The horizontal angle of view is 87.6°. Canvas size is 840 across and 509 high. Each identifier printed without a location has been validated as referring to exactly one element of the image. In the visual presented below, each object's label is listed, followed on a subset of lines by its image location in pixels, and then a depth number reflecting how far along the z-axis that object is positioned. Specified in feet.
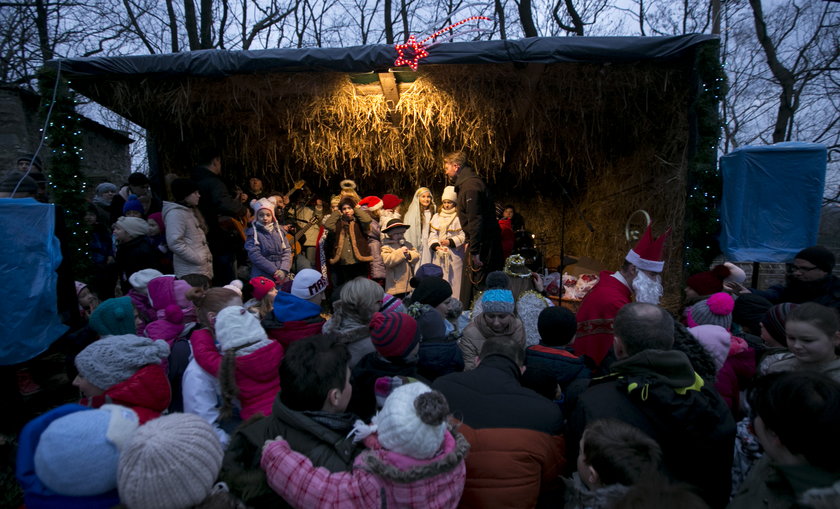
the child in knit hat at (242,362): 7.15
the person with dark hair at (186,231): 15.33
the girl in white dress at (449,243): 21.44
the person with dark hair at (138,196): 17.49
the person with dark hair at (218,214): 17.67
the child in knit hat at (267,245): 19.11
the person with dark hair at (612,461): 4.49
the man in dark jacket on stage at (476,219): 19.35
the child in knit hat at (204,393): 7.29
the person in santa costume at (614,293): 10.98
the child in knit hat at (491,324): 9.50
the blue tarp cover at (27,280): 10.80
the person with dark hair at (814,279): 12.33
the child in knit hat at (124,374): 6.30
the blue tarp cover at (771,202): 15.40
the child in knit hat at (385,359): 7.02
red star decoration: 15.51
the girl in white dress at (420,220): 22.61
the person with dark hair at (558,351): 8.03
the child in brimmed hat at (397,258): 21.33
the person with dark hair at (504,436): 5.56
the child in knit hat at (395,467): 4.55
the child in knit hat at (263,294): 12.90
